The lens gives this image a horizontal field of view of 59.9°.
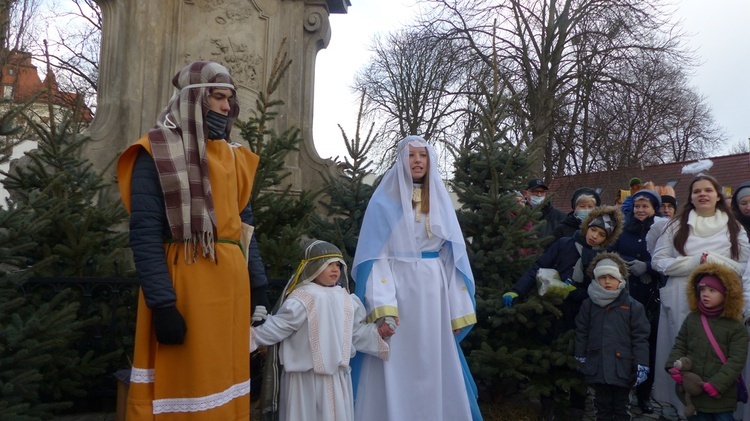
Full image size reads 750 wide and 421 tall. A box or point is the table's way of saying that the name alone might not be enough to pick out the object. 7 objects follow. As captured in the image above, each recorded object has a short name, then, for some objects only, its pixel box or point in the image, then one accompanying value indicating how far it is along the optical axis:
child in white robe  3.84
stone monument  6.91
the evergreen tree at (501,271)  5.00
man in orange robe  2.88
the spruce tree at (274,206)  5.43
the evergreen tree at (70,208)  4.99
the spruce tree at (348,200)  5.77
